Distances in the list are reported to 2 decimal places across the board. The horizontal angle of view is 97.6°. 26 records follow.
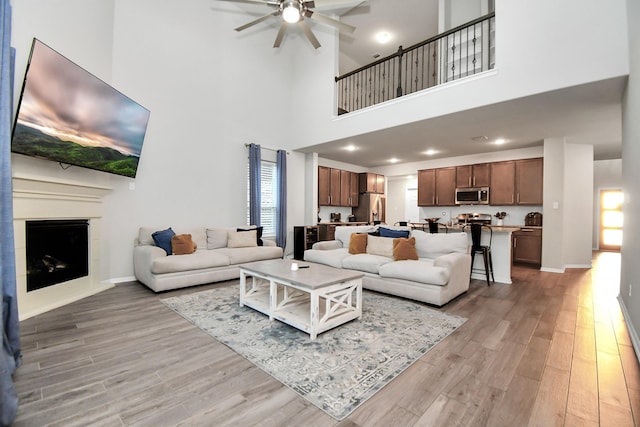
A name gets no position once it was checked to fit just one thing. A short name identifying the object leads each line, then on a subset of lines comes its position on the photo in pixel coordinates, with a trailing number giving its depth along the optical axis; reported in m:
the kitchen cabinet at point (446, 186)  7.28
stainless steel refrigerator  8.33
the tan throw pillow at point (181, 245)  4.35
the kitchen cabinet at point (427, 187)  7.64
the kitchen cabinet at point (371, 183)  8.45
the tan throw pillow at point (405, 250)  3.98
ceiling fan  3.56
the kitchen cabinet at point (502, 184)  6.40
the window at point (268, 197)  6.47
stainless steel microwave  6.75
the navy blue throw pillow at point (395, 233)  4.52
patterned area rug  1.81
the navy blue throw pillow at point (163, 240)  4.40
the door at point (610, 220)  8.98
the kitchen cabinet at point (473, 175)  6.79
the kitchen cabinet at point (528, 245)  5.88
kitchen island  4.51
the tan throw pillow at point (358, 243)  4.56
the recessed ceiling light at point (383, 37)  6.93
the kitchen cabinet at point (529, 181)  6.07
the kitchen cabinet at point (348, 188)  8.11
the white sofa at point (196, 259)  3.87
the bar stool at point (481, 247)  4.48
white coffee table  2.57
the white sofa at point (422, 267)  3.34
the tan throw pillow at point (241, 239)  5.13
